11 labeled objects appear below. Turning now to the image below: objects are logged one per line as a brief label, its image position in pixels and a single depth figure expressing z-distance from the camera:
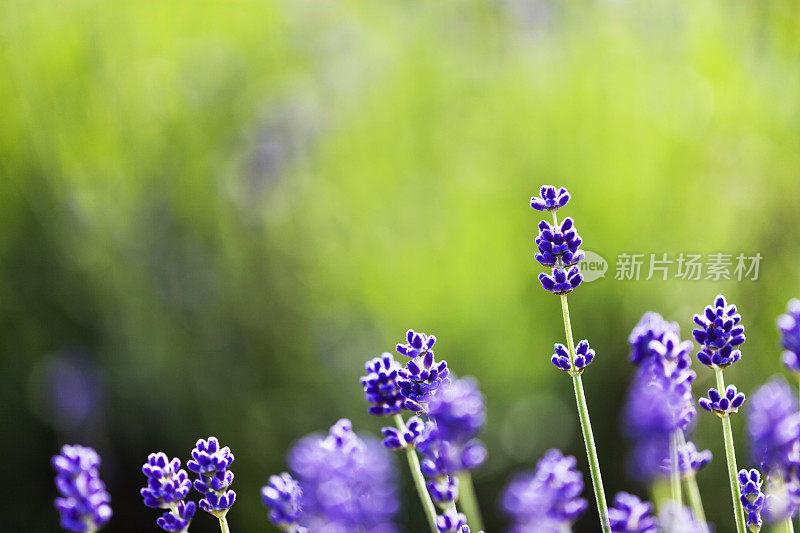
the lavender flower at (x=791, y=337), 0.85
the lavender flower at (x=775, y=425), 0.84
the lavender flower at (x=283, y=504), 0.87
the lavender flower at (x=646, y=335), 0.86
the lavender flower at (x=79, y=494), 0.85
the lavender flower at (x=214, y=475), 0.87
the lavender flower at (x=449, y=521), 0.85
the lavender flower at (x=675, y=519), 0.82
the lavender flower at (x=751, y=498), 0.88
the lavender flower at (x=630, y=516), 0.83
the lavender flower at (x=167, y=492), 0.86
